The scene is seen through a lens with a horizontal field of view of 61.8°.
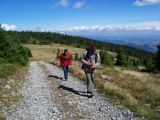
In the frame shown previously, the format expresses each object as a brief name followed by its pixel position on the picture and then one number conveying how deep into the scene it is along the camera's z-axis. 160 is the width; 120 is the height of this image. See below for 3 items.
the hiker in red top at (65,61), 9.68
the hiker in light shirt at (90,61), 6.37
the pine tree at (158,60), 31.61
